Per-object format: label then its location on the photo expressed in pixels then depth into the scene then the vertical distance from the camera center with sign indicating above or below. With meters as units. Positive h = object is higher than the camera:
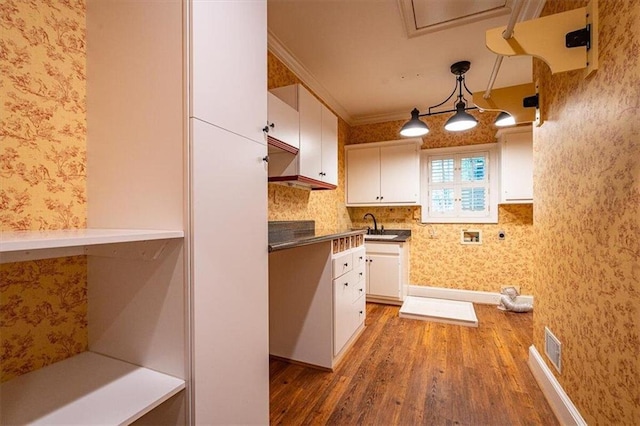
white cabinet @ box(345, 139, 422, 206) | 3.86 +0.54
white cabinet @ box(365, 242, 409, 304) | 3.64 -0.72
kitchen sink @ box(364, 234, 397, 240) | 3.69 -0.30
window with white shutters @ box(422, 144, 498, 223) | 3.84 +0.37
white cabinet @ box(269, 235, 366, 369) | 2.15 -0.68
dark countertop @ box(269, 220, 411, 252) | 1.52 -0.16
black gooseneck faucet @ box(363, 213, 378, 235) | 4.24 -0.16
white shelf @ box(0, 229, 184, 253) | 0.56 -0.06
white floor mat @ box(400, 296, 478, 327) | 3.11 -1.12
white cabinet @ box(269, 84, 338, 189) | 2.27 +0.56
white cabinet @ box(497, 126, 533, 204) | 3.39 +0.55
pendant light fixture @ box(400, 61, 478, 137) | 2.61 +0.84
